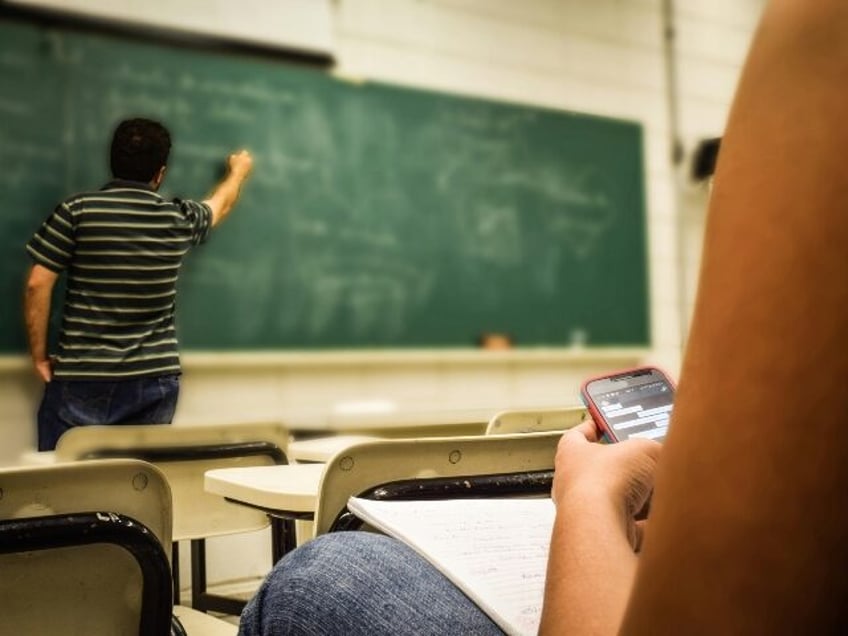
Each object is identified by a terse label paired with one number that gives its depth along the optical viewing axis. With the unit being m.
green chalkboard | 3.26
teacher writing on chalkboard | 3.00
